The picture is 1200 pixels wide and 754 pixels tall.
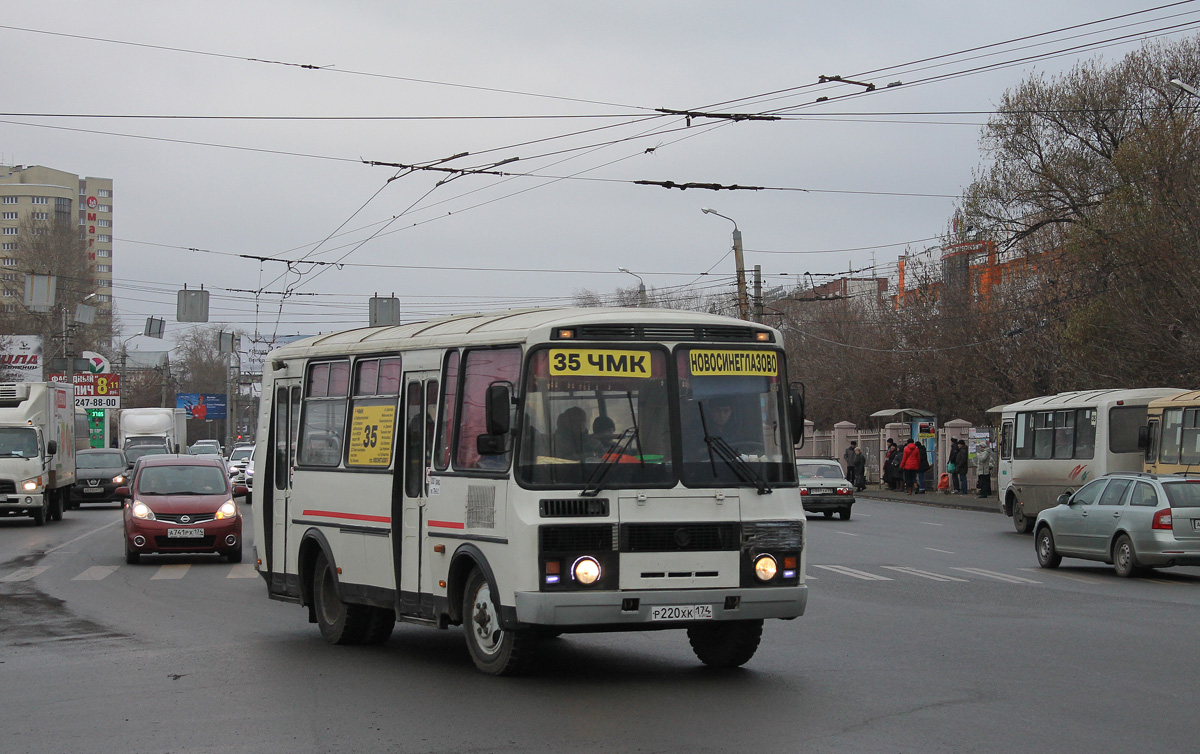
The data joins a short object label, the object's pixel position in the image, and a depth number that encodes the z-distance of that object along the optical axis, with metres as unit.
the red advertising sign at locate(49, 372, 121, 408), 72.20
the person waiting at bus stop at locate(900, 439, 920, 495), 48.81
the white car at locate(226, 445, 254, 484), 45.67
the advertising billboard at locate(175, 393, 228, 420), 114.17
